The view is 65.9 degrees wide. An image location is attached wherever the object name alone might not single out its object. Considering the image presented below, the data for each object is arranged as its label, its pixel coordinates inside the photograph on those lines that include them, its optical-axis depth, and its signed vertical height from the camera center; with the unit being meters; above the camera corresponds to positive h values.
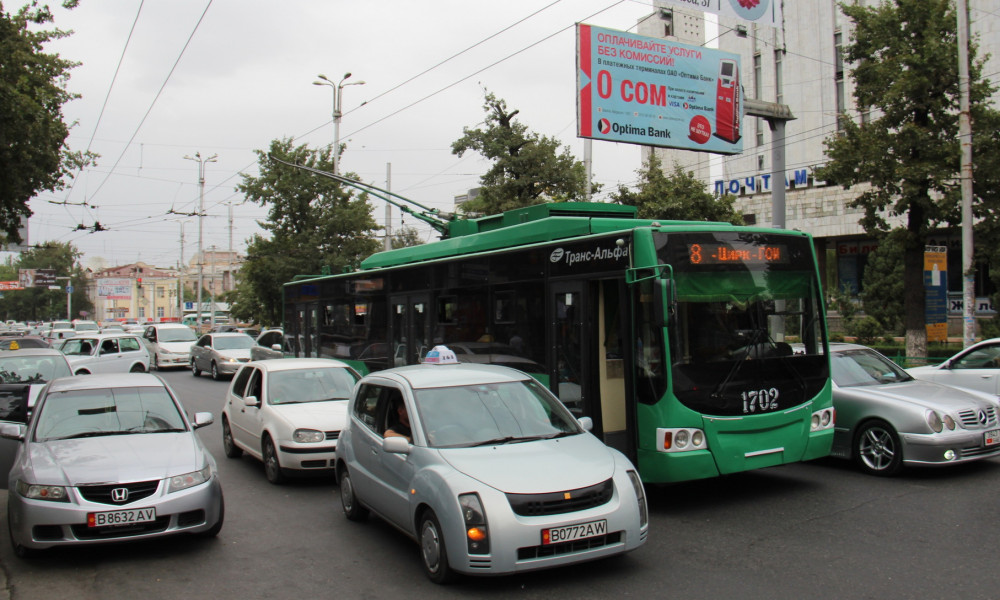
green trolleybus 7.62 -0.34
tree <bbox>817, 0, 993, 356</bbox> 18.25 +4.45
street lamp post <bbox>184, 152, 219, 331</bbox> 48.12 +8.19
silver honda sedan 6.01 -1.29
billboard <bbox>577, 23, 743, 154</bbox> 15.00 +4.31
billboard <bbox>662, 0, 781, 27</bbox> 15.07 +5.87
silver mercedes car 8.58 -1.42
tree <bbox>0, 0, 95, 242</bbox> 14.99 +4.08
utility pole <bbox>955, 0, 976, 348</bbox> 16.27 +2.81
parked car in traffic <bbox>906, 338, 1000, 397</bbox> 11.44 -1.08
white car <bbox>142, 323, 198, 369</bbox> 30.47 -1.17
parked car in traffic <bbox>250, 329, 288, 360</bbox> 24.42 -1.00
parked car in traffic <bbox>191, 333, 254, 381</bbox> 25.66 -1.36
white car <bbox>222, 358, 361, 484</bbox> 9.19 -1.28
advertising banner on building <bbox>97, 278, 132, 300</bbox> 88.19 +3.20
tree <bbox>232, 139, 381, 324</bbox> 35.44 +4.11
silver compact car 5.31 -1.25
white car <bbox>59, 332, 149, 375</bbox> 22.66 -1.15
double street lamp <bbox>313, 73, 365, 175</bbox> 31.88 +8.39
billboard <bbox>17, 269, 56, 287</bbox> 88.25 +4.55
